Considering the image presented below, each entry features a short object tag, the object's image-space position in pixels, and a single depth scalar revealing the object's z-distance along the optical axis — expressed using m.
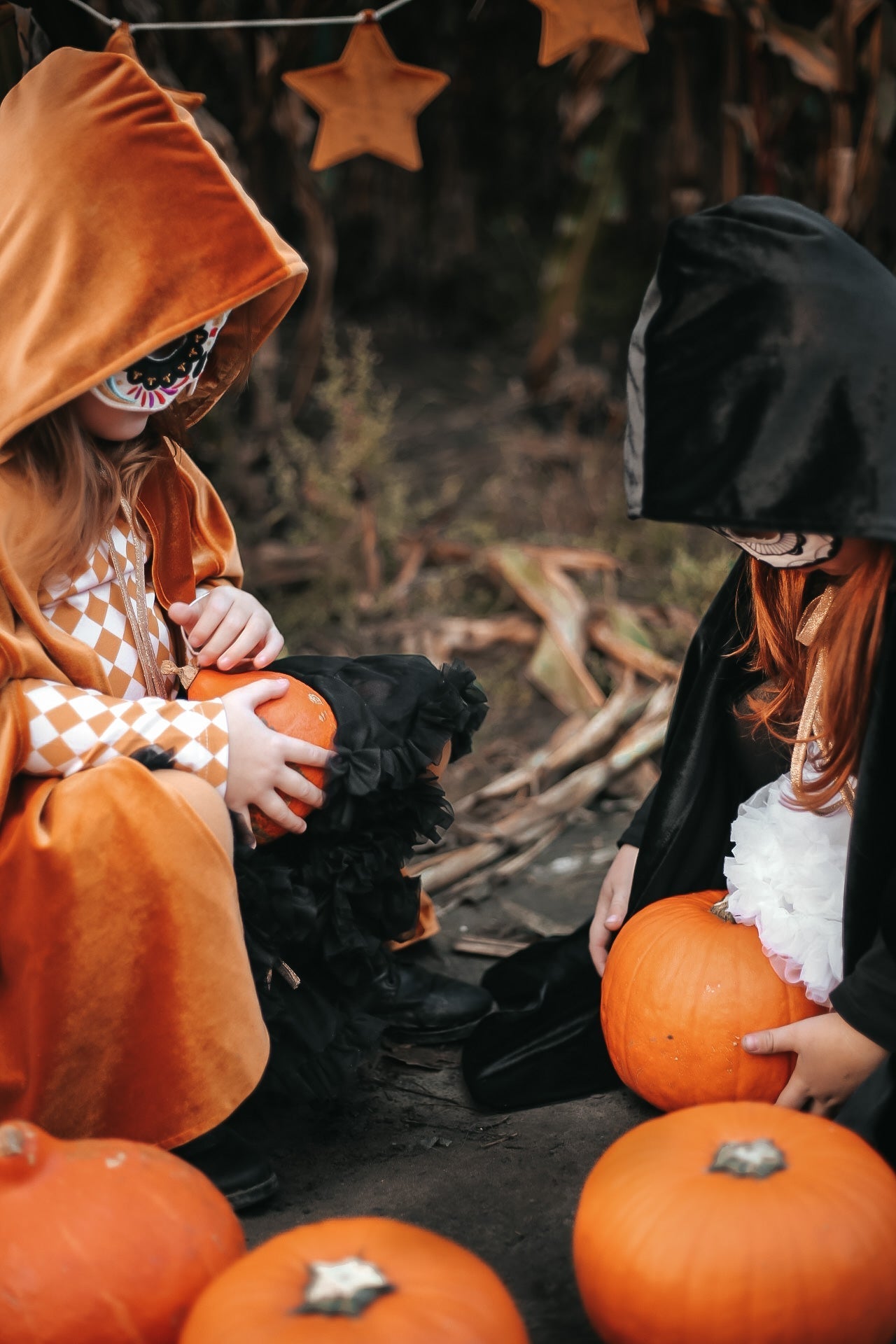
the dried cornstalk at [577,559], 4.28
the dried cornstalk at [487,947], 2.66
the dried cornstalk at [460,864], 2.93
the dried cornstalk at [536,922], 2.75
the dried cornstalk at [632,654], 3.73
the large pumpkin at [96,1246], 1.29
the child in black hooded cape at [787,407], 1.46
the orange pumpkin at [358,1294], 1.16
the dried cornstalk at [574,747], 3.36
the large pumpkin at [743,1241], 1.26
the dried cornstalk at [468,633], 4.10
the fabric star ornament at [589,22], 2.43
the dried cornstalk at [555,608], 3.78
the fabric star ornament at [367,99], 2.65
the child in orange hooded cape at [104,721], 1.65
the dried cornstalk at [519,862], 3.01
